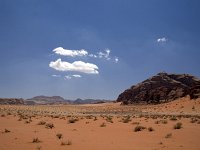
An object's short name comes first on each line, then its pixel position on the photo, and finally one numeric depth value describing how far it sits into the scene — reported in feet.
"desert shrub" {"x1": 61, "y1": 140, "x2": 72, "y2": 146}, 47.75
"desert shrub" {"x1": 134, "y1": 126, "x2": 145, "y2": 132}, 68.59
